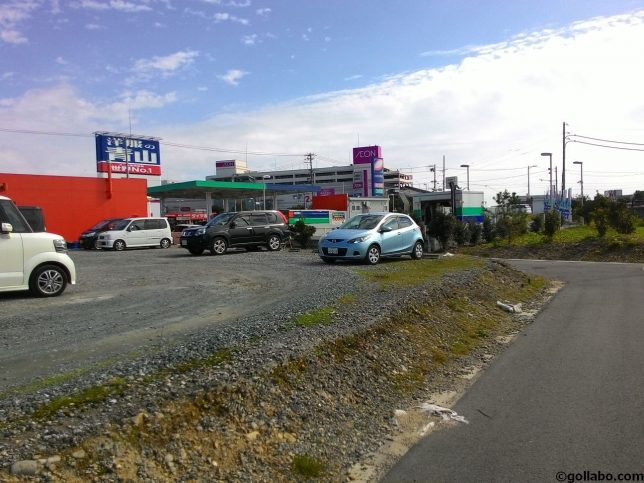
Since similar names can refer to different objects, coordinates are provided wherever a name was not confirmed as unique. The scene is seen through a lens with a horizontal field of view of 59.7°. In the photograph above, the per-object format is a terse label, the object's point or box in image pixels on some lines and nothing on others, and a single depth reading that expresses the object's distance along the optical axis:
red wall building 31.84
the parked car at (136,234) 28.44
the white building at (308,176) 129.25
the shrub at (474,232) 29.16
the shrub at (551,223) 26.59
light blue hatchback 17.05
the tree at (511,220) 28.50
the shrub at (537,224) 30.92
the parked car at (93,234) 29.03
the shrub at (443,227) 27.70
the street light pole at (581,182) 76.07
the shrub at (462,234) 28.50
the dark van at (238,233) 22.50
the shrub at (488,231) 29.30
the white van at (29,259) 10.17
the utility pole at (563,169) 49.91
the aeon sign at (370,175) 96.88
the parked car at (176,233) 35.35
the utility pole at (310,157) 98.81
